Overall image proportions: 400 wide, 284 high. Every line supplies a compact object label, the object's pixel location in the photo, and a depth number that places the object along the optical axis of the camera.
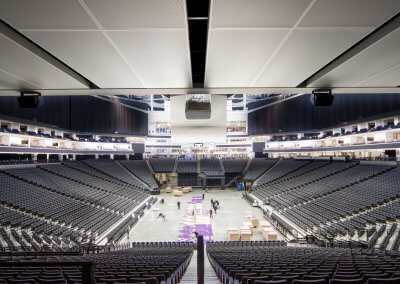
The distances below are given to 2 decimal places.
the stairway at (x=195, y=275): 6.19
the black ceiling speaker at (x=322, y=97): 5.62
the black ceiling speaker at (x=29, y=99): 5.71
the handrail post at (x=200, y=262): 4.66
